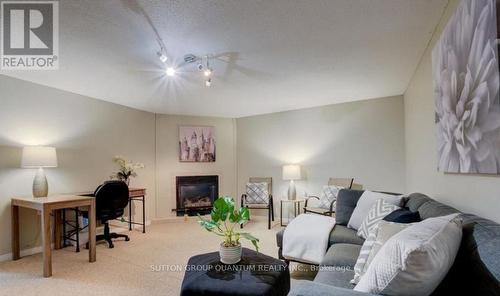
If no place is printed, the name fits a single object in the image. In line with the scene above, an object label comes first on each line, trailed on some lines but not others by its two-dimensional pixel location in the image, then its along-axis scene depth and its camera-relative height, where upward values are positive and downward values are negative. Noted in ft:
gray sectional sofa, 3.26 -1.60
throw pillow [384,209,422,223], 6.03 -1.54
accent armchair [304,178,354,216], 13.73 -2.80
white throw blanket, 7.94 -2.71
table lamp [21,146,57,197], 10.63 -0.33
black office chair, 11.96 -2.27
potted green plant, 6.28 -1.63
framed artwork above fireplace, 18.20 +0.51
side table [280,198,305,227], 16.08 -3.48
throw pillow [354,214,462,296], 3.30 -1.43
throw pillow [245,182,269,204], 16.63 -2.61
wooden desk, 9.30 -2.16
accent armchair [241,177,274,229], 16.38 -2.79
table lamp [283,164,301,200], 15.85 -1.43
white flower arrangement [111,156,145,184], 14.84 -0.88
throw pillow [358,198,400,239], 7.58 -1.82
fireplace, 18.04 -2.83
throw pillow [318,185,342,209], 14.17 -2.41
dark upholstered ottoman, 5.38 -2.67
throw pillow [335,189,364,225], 9.65 -1.97
